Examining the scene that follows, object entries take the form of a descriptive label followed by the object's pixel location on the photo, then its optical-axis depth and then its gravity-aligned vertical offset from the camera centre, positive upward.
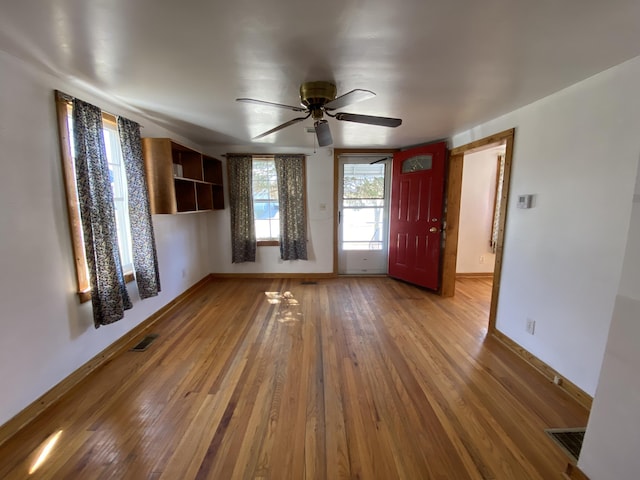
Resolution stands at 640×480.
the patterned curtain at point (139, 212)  2.46 -0.08
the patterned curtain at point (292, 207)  4.27 -0.06
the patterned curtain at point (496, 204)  4.38 -0.01
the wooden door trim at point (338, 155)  4.33 +0.80
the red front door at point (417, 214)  3.71 -0.16
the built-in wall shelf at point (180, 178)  2.69 +0.30
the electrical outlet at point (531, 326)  2.24 -1.06
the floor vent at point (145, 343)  2.46 -1.35
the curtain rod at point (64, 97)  1.83 +0.75
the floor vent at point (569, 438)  1.45 -1.36
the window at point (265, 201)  4.36 +0.04
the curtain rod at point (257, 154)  4.23 +0.79
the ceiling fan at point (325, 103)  1.72 +0.68
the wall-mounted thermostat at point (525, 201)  2.27 +0.02
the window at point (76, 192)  1.89 +0.13
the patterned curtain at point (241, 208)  4.25 -0.07
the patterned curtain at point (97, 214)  1.94 -0.08
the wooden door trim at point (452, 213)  3.44 -0.13
